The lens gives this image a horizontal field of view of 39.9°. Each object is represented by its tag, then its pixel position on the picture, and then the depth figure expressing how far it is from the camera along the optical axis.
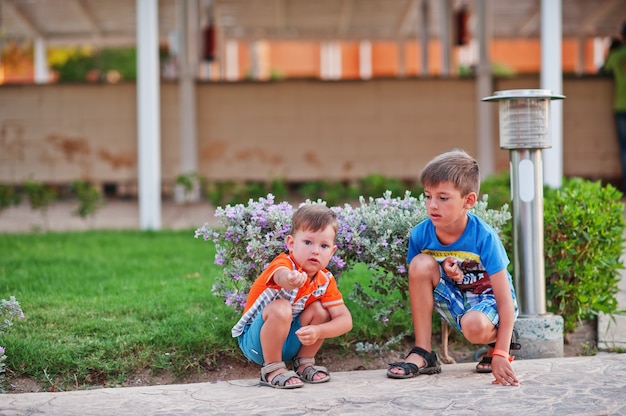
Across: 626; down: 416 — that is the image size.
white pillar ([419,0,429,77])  15.50
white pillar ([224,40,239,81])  29.23
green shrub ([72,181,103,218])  9.21
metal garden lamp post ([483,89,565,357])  4.14
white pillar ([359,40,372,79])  29.91
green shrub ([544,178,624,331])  4.61
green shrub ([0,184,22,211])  9.43
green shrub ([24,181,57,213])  9.34
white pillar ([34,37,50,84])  16.94
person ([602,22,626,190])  10.28
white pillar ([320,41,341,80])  26.12
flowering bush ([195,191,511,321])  4.10
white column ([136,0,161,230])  8.92
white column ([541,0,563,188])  8.45
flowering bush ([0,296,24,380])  3.80
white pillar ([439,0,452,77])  14.27
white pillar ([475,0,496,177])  10.95
